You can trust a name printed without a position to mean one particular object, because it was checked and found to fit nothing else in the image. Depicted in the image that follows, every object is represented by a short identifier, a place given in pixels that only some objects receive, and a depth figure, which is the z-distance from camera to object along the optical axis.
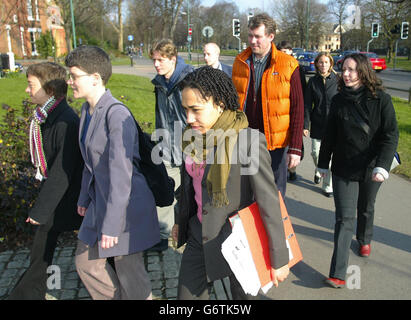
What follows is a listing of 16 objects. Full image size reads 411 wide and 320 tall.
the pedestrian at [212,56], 5.75
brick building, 42.56
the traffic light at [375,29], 30.97
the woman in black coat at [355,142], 3.56
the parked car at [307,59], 30.52
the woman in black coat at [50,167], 2.86
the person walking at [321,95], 5.89
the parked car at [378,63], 31.97
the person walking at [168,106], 4.10
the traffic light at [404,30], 30.27
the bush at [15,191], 4.23
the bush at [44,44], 41.03
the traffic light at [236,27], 26.42
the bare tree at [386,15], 43.22
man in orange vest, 3.80
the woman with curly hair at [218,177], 2.16
